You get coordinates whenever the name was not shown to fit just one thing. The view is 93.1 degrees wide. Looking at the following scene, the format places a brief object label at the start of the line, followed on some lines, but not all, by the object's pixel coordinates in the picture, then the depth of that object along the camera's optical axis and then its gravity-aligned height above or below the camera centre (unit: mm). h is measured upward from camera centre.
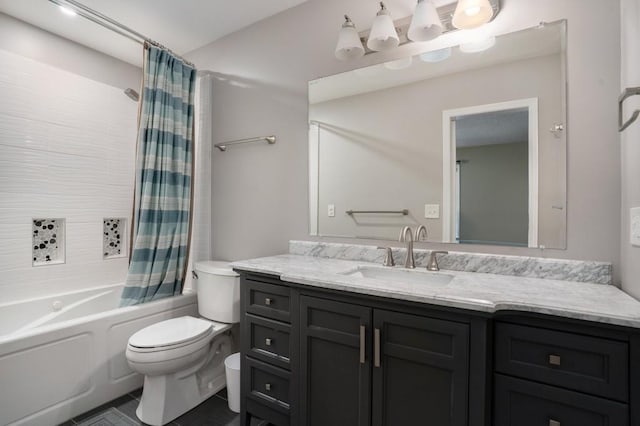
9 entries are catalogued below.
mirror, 1328 +359
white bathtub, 1526 -806
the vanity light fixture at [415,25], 1386 +946
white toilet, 1628 -779
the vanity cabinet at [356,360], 998 -566
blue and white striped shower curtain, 2088 +226
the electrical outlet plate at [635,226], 1008 -33
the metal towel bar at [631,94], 901 +366
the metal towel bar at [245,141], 2146 +541
